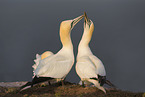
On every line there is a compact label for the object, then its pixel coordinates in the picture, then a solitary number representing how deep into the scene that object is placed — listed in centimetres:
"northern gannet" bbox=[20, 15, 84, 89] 1916
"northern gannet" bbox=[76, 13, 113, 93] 1887
